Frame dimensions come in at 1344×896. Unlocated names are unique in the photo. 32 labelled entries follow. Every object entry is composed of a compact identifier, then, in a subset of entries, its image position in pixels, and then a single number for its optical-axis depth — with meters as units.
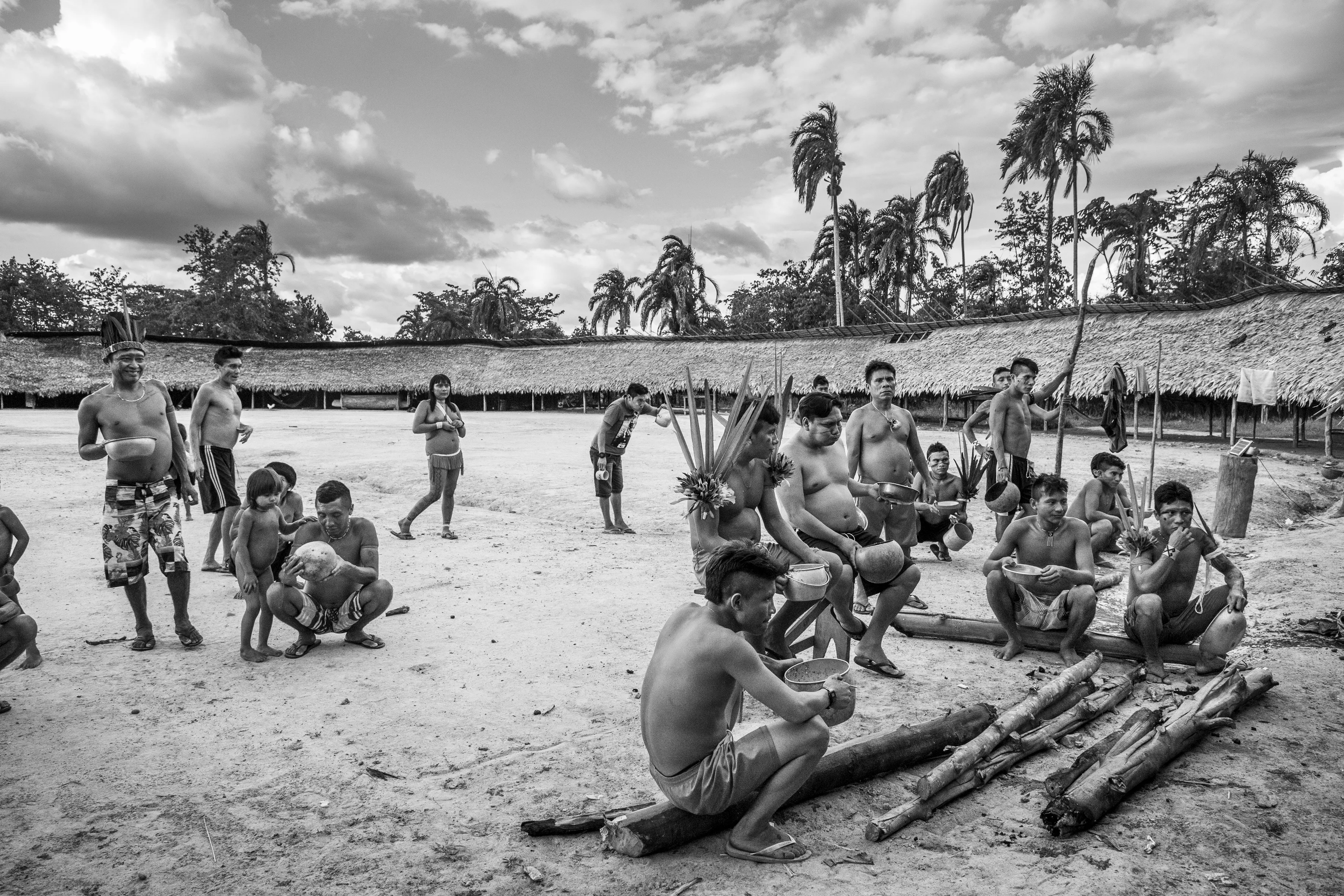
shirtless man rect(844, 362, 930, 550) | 6.43
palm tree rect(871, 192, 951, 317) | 35.03
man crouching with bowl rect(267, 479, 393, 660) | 4.77
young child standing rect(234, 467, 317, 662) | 4.75
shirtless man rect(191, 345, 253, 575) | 6.67
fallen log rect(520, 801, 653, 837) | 2.88
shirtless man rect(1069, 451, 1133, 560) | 6.54
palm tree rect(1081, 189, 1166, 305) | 33.03
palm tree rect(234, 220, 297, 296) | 45.22
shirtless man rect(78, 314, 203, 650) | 4.82
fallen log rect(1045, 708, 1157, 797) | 3.13
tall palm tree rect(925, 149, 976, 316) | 34.69
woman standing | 8.24
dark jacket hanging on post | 8.66
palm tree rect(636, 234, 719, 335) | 39.19
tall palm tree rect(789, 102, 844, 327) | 33.97
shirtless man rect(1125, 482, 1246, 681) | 4.43
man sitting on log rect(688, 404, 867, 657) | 4.26
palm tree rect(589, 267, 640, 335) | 42.84
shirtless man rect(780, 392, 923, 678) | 4.64
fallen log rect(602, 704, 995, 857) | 2.77
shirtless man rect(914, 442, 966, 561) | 6.90
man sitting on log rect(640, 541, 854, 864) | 2.68
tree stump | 9.13
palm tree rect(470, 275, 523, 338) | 47.97
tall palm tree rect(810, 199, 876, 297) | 36.28
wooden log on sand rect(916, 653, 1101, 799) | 3.09
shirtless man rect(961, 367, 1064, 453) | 7.88
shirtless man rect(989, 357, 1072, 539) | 7.82
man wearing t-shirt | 8.77
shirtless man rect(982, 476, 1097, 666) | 4.75
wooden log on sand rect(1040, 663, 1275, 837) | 2.89
